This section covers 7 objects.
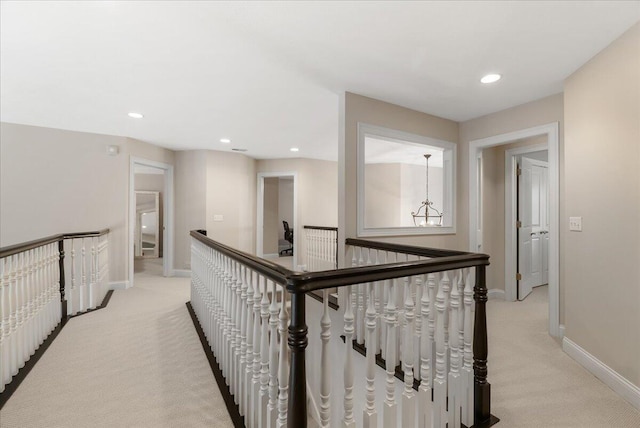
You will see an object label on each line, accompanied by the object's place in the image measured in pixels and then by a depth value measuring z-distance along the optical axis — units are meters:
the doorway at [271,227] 6.89
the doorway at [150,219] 5.23
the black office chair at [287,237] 8.19
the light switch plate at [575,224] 2.42
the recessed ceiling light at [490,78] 2.63
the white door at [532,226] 4.26
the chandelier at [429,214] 7.32
